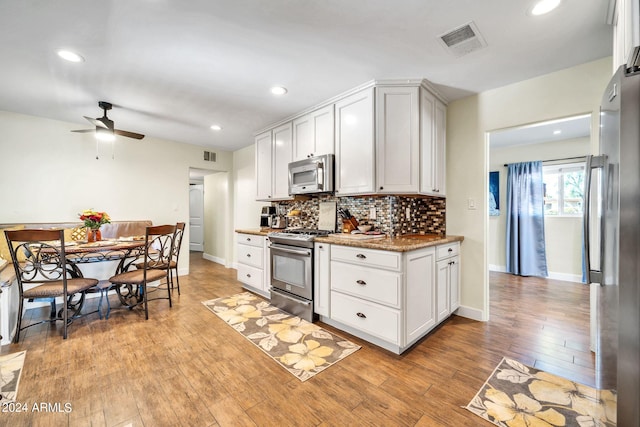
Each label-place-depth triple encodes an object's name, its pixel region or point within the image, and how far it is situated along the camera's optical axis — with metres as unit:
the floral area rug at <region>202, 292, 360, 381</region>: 2.01
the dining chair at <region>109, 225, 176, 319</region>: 2.80
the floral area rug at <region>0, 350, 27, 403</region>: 1.62
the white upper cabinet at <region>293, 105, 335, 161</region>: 3.07
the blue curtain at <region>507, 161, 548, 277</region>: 4.58
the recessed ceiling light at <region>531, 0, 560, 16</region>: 1.60
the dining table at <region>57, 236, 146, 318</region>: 2.51
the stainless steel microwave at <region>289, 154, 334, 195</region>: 3.02
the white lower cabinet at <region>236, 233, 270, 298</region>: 3.38
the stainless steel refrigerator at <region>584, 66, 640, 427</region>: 0.77
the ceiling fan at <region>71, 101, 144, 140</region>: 2.90
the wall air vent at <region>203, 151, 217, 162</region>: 5.23
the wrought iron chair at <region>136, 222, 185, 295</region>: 3.25
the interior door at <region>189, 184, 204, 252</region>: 7.46
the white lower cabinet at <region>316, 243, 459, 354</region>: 2.05
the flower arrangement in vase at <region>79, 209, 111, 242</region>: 2.85
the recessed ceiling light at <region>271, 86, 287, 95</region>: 2.75
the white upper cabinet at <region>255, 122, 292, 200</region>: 3.69
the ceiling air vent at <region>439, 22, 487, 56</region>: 1.87
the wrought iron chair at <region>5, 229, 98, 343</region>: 2.20
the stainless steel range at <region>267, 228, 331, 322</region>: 2.73
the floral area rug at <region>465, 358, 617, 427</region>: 1.46
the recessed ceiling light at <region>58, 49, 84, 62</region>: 2.12
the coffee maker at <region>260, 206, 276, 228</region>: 4.36
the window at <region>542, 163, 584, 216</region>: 4.46
